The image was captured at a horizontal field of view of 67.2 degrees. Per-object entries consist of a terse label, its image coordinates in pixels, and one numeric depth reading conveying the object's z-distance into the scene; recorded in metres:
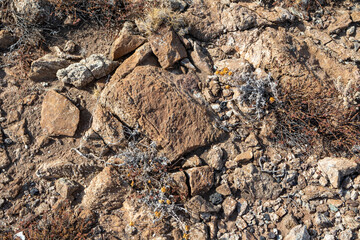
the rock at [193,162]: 3.62
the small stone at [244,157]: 3.65
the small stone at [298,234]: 3.30
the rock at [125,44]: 4.00
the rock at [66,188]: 3.59
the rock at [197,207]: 3.44
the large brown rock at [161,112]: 3.63
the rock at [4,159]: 3.72
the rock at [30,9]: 4.21
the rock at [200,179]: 3.50
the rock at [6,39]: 4.24
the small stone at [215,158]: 3.63
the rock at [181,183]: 3.49
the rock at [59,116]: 3.80
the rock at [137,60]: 3.86
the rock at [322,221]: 3.42
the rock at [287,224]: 3.42
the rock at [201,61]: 4.01
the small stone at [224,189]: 3.54
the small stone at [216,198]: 3.50
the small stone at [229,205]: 3.46
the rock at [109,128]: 3.67
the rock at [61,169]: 3.67
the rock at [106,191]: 3.53
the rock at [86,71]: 3.89
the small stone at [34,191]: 3.65
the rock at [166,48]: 3.93
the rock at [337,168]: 3.53
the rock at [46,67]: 4.03
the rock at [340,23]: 4.25
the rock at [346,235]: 3.34
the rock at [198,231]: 3.35
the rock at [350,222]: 3.38
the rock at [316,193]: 3.53
